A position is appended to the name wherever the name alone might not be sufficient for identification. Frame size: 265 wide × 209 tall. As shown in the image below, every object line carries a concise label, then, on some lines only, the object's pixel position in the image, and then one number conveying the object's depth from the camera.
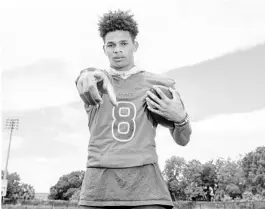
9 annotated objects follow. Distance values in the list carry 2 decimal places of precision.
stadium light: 28.90
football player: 1.85
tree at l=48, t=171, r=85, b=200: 55.78
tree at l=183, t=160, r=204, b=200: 43.72
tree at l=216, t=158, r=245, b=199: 39.03
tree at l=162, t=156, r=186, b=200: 44.06
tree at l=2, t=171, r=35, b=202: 49.59
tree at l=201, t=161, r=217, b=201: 45.62
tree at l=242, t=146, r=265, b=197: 34.44
